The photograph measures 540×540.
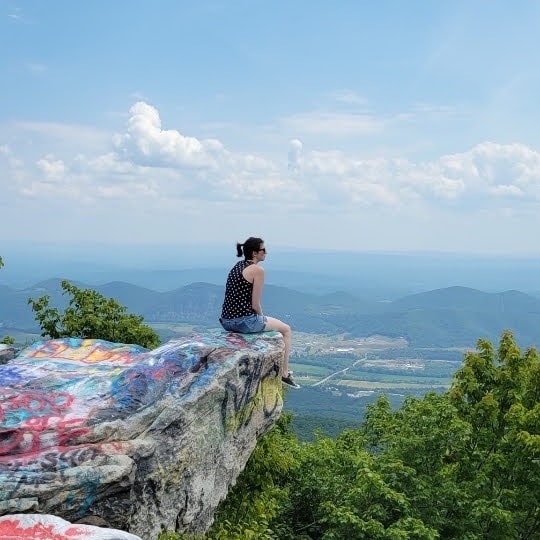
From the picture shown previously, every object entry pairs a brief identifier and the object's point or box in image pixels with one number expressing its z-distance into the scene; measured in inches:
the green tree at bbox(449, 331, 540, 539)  569.3
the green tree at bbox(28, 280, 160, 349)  904.9
